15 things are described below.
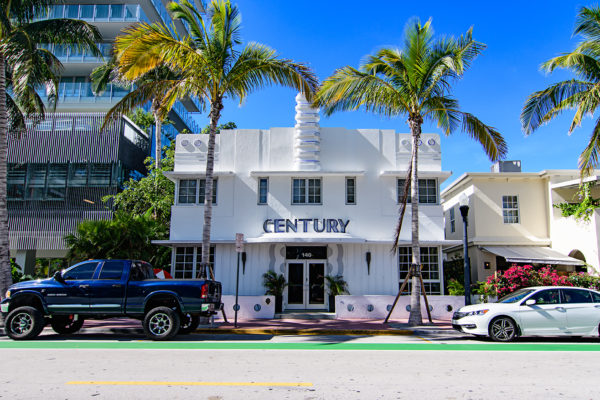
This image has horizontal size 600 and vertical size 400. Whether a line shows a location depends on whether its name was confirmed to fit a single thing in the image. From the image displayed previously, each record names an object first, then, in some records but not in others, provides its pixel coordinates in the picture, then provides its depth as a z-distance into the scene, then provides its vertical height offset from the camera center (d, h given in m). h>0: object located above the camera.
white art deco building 17.64 +2.66
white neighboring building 20.02 +2.70
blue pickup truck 11.09 -0.71
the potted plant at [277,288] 17.06 -0.56
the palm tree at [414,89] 13.91 +5.79
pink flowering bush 15.91 -0.15
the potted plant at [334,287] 17.09 -0.51
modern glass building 24.28 +5.10
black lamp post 14.33 +0.60
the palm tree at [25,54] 13.68 +6.91
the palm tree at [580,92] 15.42 +6.57
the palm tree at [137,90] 14.24 +6.49
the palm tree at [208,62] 13.35 +6.37
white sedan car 11.23 -1.06
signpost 13.49 +0.90
